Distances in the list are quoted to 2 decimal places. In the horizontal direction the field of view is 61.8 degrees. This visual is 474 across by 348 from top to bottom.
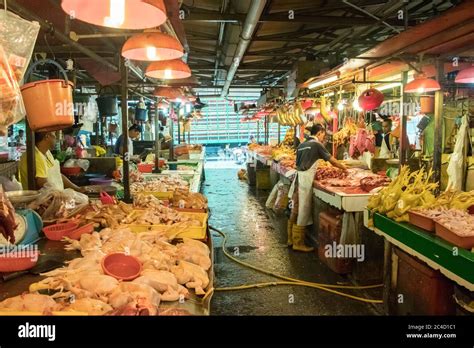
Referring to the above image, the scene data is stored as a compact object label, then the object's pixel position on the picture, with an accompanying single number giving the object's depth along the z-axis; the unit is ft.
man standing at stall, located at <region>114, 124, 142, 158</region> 37.16
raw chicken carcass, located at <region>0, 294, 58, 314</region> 7.13
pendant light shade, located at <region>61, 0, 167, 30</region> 7.14
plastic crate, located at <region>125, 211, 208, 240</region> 13.04
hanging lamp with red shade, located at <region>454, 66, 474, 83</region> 17.85
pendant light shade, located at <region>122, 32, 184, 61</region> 10.01
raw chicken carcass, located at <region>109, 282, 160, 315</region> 7.41
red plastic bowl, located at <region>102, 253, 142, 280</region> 8.95
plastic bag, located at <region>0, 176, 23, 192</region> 14.76
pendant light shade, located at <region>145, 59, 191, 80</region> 12.83
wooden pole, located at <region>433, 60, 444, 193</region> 18.95
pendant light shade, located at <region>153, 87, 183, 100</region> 23.31
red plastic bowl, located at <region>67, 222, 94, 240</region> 11.87
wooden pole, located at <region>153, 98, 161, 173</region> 31.32
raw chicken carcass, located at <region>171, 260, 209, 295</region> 9.26
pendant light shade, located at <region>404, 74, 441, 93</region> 17.74
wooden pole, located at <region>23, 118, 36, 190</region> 14.85
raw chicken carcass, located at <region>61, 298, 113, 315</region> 7.21
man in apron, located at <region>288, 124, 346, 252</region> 24.86
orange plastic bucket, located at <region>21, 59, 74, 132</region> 8.88
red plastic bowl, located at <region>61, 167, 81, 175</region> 22.44
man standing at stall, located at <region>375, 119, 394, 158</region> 37.70
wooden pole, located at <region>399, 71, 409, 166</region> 20.52
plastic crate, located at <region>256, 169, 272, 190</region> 50.18
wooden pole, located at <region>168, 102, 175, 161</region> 41.22
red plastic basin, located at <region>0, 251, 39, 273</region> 8.52
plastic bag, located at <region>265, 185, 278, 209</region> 37.42
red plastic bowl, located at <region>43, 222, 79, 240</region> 11.78
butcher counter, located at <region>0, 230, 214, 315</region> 8.13
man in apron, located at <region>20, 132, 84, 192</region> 15.83
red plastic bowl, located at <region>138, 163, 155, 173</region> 31.24
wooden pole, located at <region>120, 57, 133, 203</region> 17.81
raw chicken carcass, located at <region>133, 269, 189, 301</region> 8.55
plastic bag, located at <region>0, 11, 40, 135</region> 6.55
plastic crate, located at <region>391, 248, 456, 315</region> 12.04
